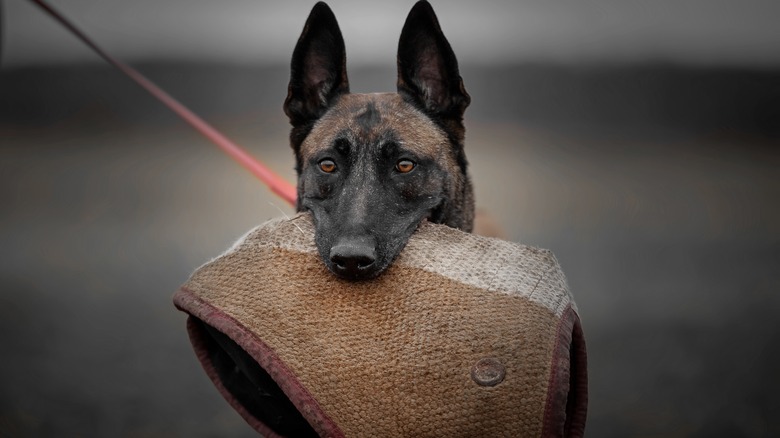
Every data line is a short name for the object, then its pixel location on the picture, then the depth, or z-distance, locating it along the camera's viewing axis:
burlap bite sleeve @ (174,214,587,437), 2.22
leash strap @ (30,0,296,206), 3.81
